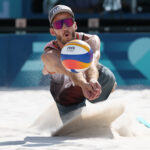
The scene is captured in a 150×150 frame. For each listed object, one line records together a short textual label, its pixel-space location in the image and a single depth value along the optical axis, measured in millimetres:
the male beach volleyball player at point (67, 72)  9898
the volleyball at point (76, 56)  9687
